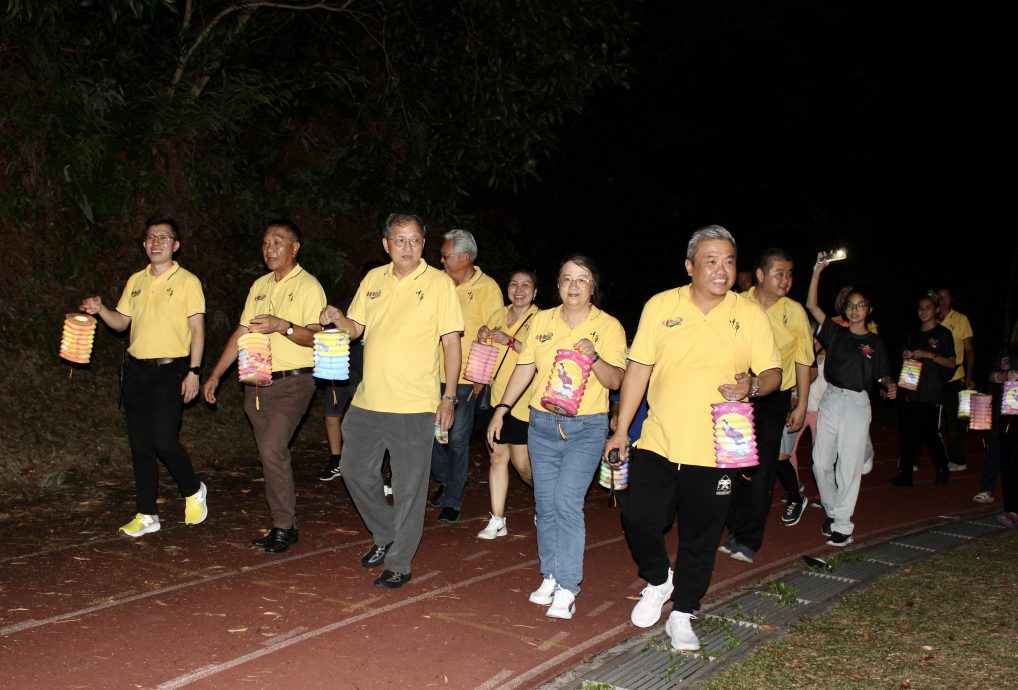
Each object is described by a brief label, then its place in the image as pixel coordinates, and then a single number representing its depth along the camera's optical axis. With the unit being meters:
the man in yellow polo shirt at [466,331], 8.54
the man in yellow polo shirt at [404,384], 6.48
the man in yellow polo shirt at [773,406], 7.66
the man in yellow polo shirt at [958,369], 13.21
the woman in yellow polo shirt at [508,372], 7.73
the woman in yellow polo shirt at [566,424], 6.11
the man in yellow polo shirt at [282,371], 7.22
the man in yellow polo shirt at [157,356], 7.56
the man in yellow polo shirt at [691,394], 5.60
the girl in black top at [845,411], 8.39
